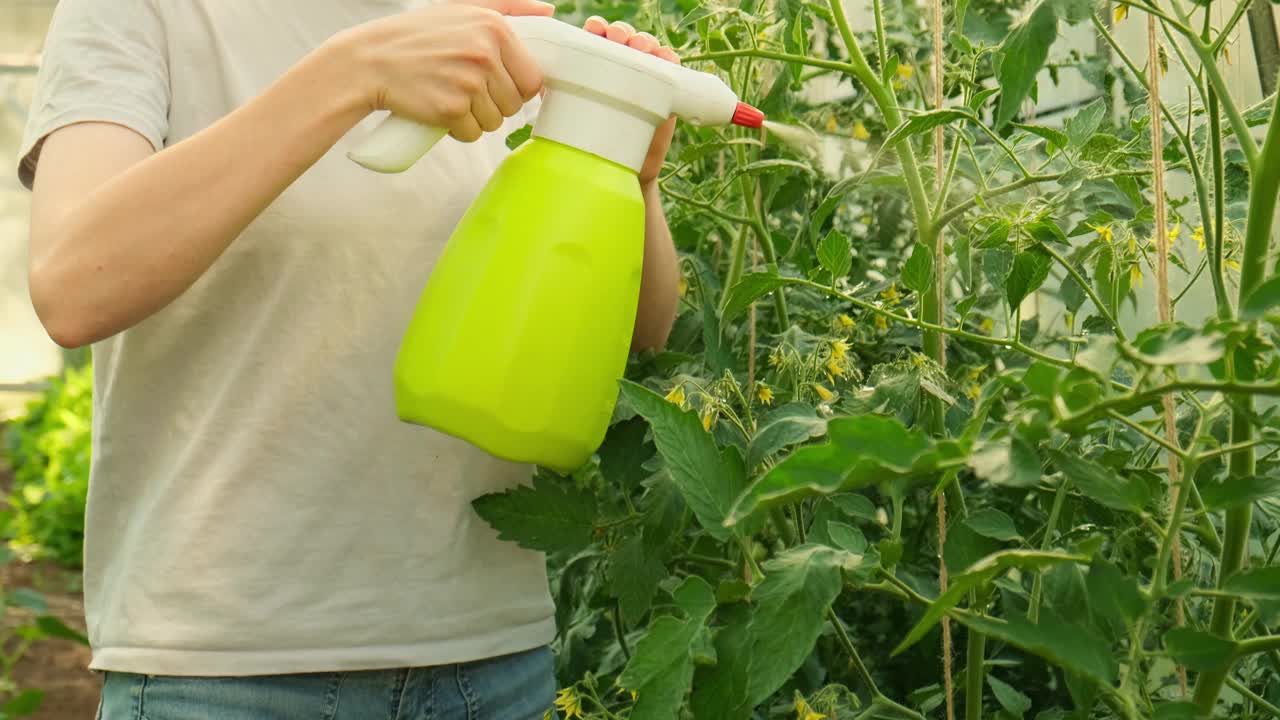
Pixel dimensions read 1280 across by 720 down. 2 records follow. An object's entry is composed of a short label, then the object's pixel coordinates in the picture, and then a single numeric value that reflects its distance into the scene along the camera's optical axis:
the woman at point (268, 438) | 0.79
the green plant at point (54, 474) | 3.68
